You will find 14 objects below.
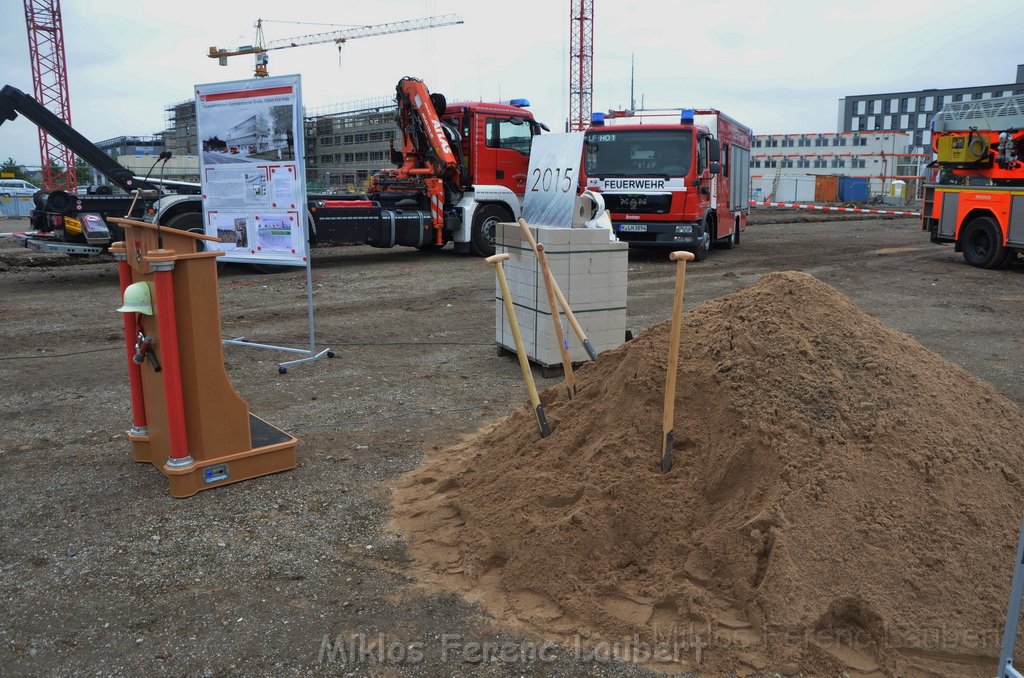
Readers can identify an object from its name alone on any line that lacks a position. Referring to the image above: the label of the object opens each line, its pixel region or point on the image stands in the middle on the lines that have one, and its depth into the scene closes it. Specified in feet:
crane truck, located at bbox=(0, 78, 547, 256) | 50.19
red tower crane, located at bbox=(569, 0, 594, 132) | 229.25
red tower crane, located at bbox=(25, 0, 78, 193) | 135.03
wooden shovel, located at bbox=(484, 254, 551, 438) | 14.40
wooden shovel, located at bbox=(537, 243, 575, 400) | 15.65
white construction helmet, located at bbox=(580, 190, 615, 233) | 24.38
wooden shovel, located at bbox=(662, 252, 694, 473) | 11.88
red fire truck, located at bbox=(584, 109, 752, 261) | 50.85
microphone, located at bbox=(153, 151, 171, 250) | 14.03
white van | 113.53
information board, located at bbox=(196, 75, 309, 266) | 24.14
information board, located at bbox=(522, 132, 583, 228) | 24.53
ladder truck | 49.34
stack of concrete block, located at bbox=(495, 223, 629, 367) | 22.67
